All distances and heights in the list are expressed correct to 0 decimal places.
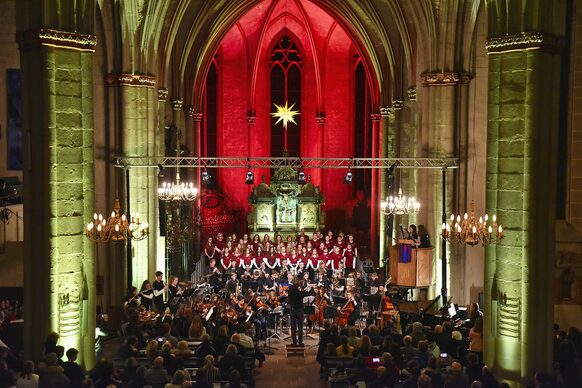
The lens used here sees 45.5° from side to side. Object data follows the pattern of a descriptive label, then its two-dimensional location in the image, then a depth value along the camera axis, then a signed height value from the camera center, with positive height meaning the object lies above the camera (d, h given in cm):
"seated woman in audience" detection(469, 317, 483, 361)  1416 -332
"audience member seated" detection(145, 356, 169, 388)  1143 -329
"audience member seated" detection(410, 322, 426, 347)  1422 -324
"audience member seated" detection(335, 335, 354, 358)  1427 -357
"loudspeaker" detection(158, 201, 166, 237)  2356 -139
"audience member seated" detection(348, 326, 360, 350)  1480 -349
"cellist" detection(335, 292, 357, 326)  1830 -360
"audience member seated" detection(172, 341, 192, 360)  1361 -345
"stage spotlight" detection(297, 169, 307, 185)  2170 -1
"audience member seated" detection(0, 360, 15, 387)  1040 -305
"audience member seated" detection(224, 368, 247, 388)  1132 -333
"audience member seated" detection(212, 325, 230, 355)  1418 -340
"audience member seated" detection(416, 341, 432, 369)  1289 -334
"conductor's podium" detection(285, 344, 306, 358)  1752 -441
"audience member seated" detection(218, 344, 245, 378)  1277 -344
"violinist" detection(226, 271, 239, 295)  2153 -344
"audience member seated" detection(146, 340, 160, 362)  1259 -319
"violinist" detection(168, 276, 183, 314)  1902 -335
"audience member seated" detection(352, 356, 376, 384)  1195 -343
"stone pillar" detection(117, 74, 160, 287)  1981 +78
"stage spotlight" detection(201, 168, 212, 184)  2826 -6
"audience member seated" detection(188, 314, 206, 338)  1565 -347
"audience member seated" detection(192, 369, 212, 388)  1101 -326
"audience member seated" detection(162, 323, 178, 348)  1423 -330
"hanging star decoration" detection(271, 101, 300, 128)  3844 +343
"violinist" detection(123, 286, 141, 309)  1723 -313
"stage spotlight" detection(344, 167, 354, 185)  2175 -8
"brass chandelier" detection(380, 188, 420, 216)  2098 -90
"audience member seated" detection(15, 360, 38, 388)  1032 -305
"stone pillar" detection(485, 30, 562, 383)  1258 -37
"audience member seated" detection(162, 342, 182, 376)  1266 -342
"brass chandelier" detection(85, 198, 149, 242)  1326 -111
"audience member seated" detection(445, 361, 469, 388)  1090 -320
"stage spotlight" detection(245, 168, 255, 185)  2141 -7
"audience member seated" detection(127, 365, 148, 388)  1085 -319
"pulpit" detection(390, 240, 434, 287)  1961 -253
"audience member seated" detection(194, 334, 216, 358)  1380 -345
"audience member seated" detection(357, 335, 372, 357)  1339 -329
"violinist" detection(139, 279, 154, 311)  1816 -316
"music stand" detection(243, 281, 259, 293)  2155 -343
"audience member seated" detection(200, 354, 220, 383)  1167 -331
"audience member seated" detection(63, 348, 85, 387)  1108 -318
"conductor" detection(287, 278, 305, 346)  1755 -333
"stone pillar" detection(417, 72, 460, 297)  2000 +133
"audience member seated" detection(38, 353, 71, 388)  1058 -310
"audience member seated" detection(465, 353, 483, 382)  1173 -326
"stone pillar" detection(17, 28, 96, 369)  1239 -13
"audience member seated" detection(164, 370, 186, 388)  1081 -319
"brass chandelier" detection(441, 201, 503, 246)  1297 -113
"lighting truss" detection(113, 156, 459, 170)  1851 +41
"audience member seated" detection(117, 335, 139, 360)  1354 -341
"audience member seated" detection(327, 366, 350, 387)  1240 -362
